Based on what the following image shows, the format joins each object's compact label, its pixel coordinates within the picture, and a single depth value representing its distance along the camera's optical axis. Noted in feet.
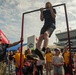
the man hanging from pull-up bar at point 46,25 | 10.88
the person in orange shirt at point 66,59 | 15.75
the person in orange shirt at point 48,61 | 16.32
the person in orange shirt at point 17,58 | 15.07
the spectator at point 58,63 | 13.37
